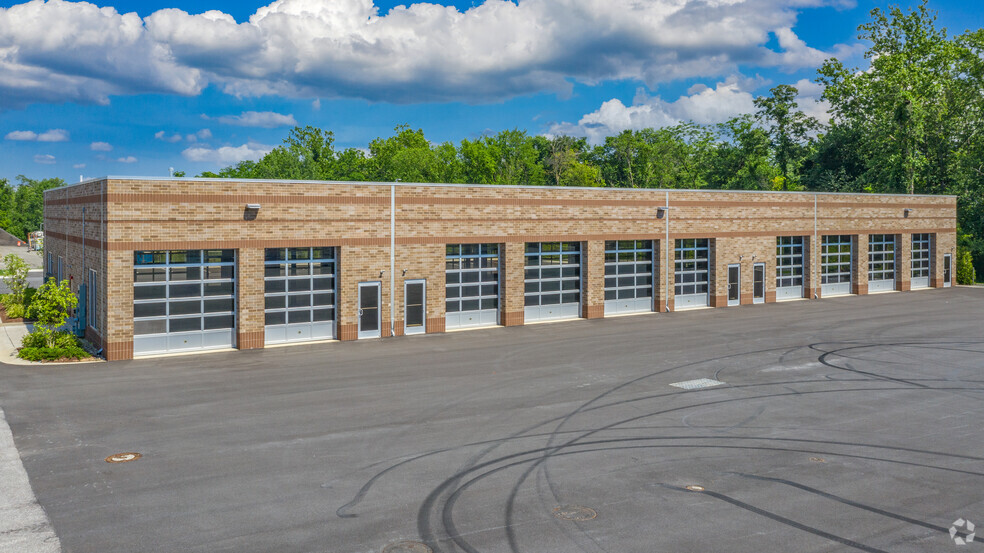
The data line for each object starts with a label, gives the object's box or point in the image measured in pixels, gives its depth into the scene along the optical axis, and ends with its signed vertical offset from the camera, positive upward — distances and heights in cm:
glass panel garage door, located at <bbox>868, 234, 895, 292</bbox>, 4275 +84
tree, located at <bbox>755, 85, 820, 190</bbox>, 6800 +1426
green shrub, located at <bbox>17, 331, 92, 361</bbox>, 2152 -225
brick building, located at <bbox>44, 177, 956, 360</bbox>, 2277 +80
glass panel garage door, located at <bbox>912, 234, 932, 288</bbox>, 4503 +107
